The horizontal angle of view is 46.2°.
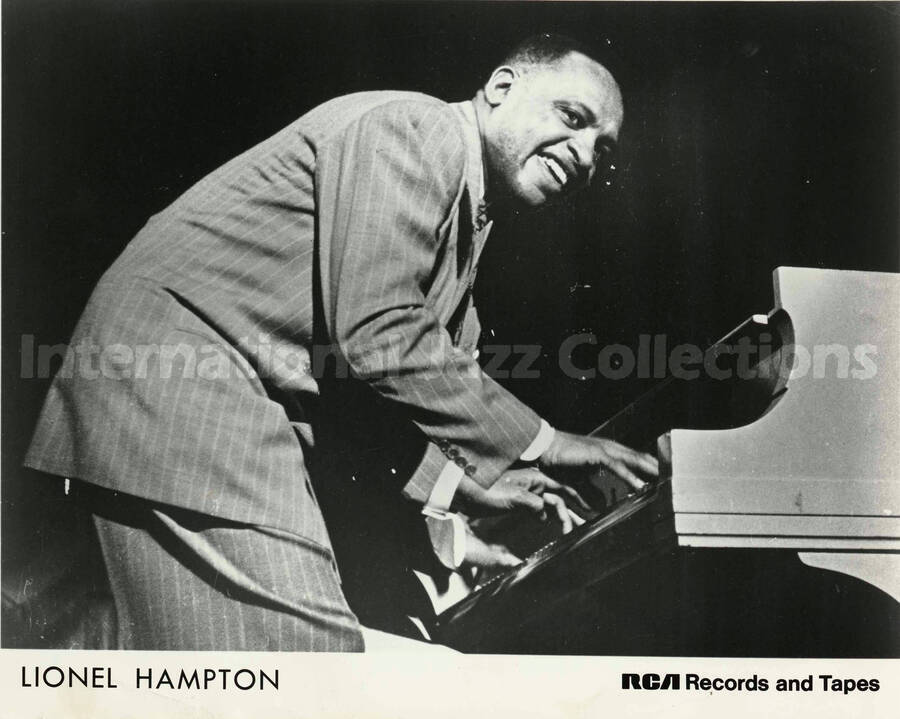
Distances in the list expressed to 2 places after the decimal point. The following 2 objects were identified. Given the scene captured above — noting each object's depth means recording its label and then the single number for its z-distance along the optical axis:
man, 2.14
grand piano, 1.96
